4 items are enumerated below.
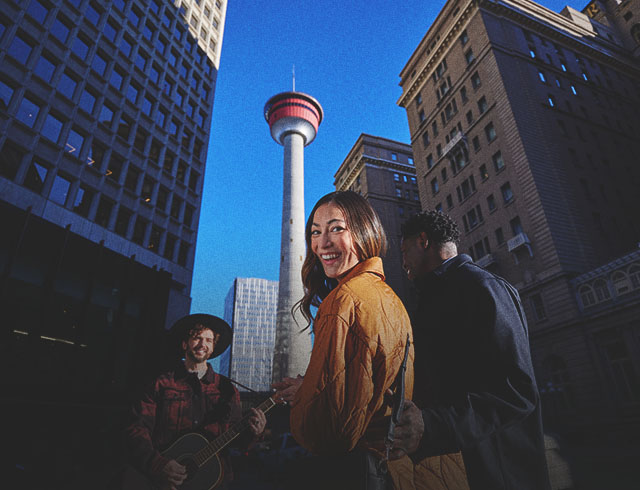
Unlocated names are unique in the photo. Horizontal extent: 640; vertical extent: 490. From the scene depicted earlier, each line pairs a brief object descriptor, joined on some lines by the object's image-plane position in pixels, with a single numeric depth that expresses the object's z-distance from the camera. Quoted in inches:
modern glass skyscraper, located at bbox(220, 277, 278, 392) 4552.7
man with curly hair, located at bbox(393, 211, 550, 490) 56.1
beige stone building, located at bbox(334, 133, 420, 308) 2108.8
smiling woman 51.8
